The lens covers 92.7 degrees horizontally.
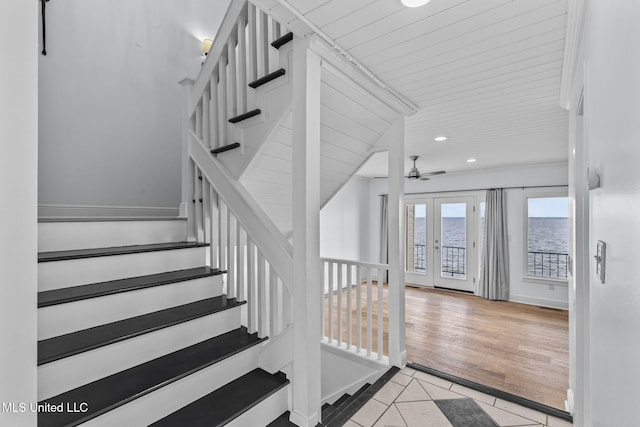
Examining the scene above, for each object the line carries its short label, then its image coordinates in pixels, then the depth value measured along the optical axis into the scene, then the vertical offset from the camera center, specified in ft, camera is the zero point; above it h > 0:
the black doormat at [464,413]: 6.00 -4.10
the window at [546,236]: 17.15 -1.26
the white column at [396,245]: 8.24 -0.84
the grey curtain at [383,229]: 22.86 -1.11
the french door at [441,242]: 20.15 -1.95
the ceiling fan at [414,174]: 13.92 +1.81
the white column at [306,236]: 5.32 -0.38
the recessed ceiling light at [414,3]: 4.16 +2.91
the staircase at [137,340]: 4.18 -2.04
